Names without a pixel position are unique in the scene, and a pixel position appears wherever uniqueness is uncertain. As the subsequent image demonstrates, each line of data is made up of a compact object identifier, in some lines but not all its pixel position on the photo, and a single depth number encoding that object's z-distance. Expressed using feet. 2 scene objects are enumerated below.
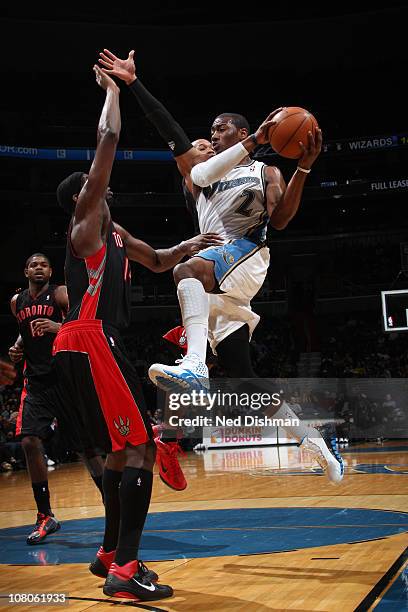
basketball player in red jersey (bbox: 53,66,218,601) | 13.32
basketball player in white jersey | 14.90
